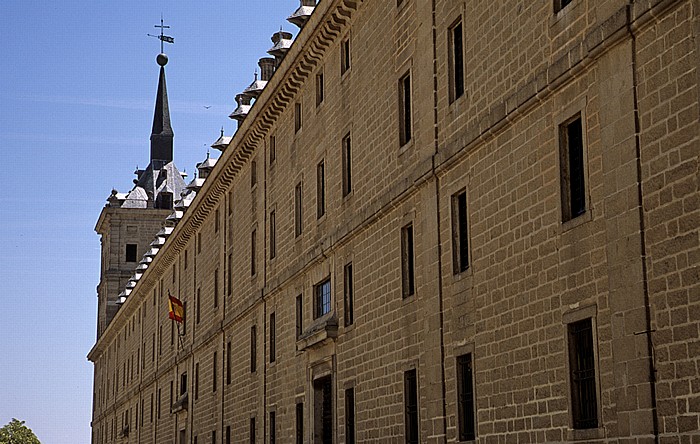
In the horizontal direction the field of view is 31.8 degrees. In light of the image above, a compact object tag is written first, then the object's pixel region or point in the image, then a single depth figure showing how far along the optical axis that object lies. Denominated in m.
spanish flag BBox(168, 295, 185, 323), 52.56
